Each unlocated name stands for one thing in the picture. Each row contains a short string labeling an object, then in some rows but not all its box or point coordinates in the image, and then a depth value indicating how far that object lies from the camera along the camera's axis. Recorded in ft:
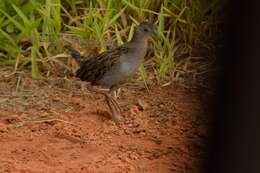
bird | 28.68
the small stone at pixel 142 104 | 30.01
